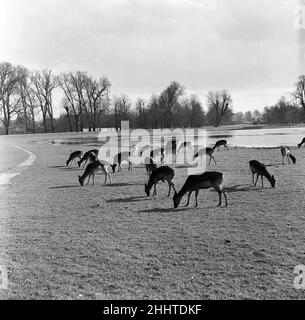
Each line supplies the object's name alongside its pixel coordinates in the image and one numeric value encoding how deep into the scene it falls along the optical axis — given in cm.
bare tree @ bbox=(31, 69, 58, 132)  8775
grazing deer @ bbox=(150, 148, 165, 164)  2658
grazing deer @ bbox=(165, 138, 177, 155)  2898
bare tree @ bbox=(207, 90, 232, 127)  8916
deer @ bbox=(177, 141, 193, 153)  3364
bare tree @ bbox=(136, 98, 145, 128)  9451
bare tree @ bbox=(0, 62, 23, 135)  8043
